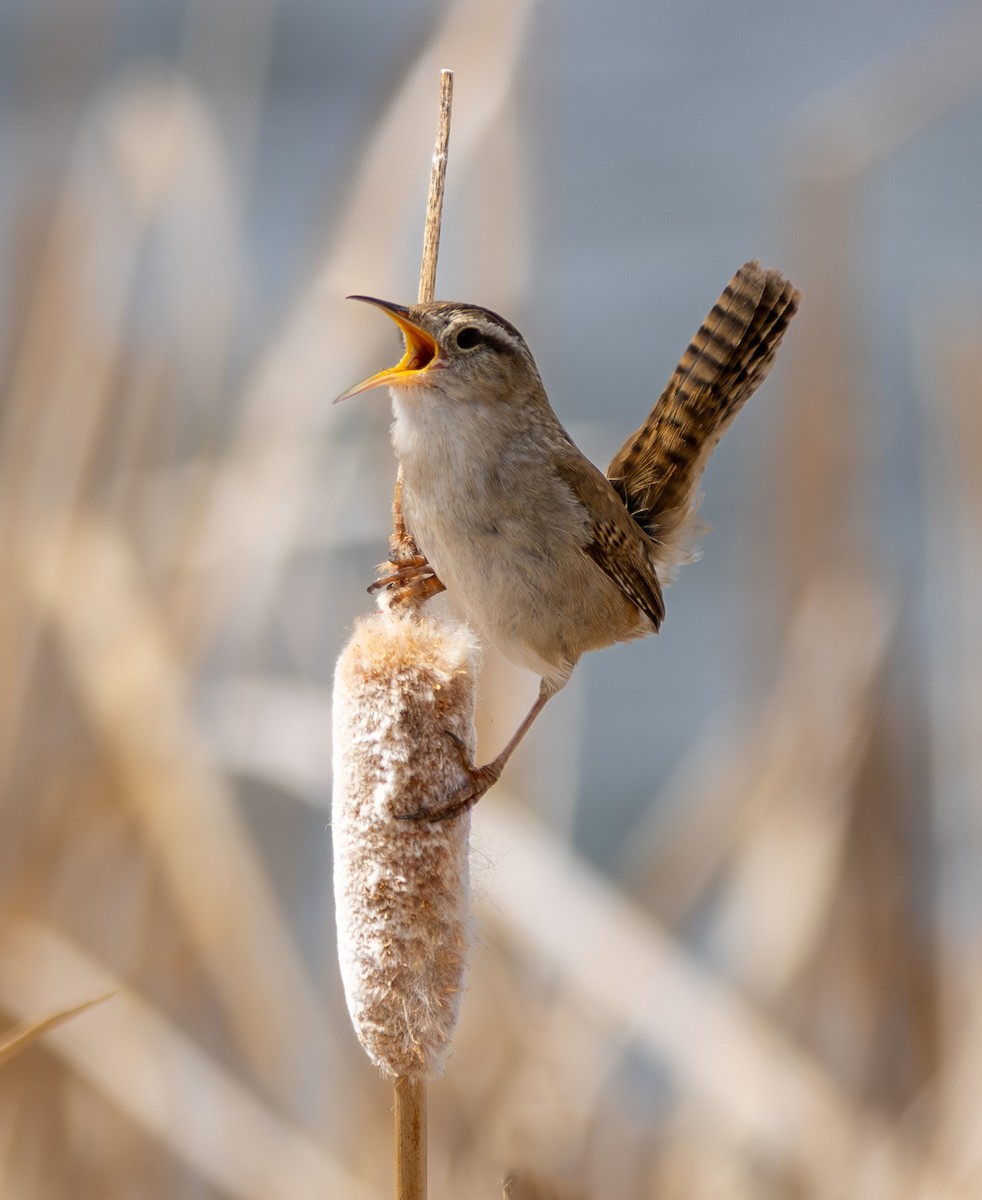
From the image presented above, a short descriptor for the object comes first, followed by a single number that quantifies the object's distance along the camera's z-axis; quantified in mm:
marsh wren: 3049
